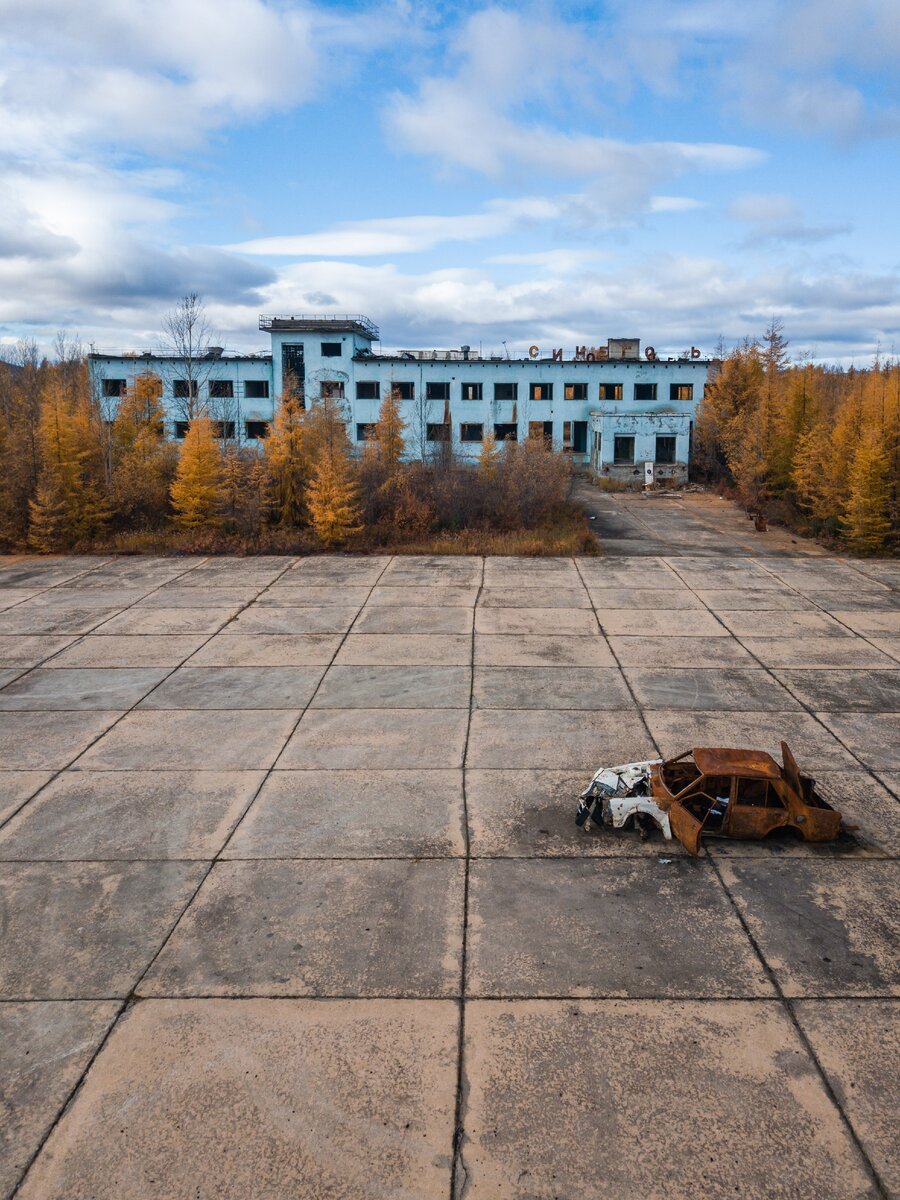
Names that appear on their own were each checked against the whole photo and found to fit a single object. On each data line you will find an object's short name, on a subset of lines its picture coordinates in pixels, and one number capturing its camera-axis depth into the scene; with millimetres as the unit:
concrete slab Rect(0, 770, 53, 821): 10414
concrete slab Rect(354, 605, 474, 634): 18391
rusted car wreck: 9328
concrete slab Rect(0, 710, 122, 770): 11734
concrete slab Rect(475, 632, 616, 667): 16000
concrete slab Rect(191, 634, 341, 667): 16125
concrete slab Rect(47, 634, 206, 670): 16156
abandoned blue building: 52156
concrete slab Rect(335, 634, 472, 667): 16172
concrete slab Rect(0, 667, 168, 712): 14031
